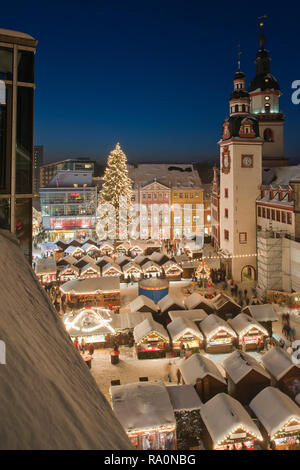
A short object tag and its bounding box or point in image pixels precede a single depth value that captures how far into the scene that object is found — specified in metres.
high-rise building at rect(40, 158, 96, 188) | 112.50
